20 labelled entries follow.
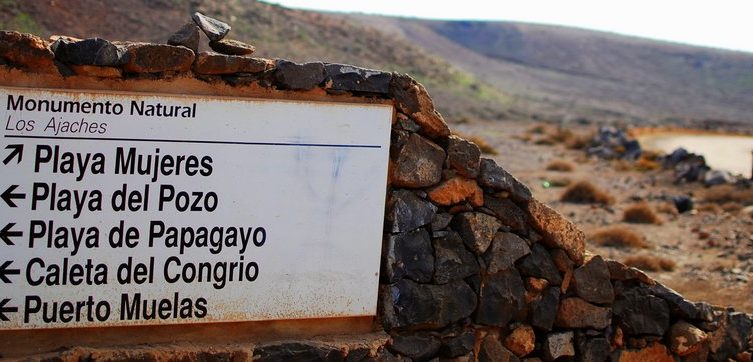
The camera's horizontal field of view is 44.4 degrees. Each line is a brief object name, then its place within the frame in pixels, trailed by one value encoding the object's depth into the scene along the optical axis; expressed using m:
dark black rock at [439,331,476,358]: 5.95
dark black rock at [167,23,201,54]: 5.38
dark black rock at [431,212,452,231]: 5.91
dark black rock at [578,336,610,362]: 6.41
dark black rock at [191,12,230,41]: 5.57
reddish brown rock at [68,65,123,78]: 5.06
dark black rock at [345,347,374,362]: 5.59
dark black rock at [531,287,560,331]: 6.23
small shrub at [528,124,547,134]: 37.62
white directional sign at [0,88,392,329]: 4.89
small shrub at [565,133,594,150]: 31.69
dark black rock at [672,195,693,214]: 17.41
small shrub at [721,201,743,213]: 17.12
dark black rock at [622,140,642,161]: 28.16
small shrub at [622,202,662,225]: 15.66
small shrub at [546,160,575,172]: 23.53
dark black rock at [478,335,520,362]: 6.11
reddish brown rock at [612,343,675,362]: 6.57
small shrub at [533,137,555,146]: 32.59
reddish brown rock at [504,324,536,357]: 6.16
